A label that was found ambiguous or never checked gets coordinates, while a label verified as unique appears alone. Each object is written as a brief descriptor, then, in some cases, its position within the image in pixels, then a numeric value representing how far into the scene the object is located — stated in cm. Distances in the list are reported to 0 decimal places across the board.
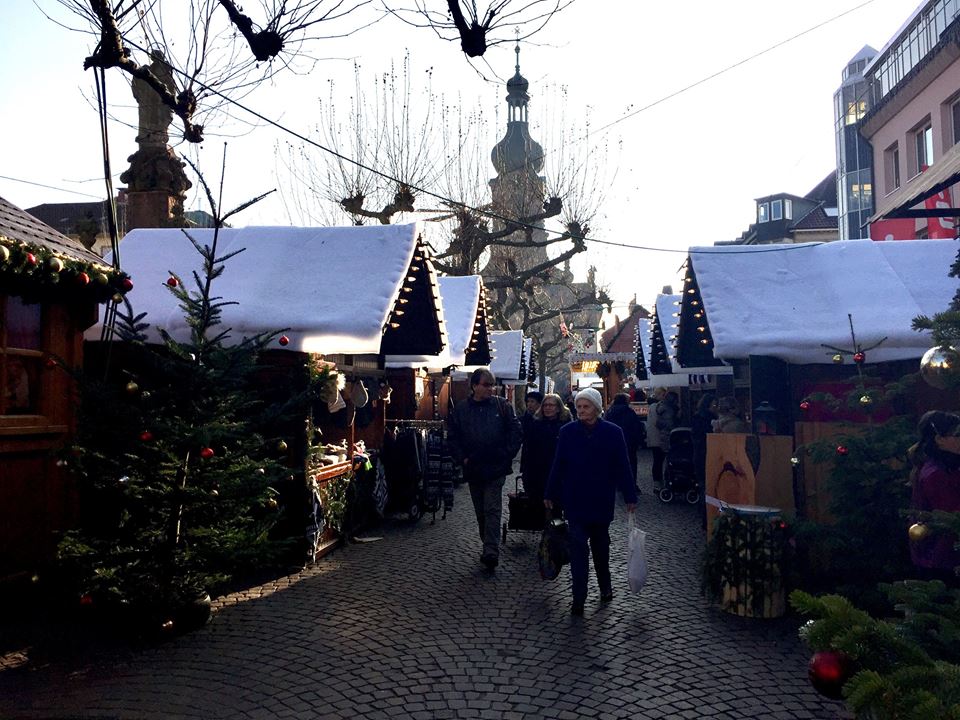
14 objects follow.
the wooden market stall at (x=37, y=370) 626
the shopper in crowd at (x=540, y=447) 887
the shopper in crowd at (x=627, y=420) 1266
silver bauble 450
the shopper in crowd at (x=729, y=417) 1004
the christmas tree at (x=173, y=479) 557
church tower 2872
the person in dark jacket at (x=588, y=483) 633
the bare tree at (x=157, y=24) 633
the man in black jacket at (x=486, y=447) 774
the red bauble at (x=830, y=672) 257
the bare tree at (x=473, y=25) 601
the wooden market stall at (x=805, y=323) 773
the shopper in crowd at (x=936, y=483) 478
